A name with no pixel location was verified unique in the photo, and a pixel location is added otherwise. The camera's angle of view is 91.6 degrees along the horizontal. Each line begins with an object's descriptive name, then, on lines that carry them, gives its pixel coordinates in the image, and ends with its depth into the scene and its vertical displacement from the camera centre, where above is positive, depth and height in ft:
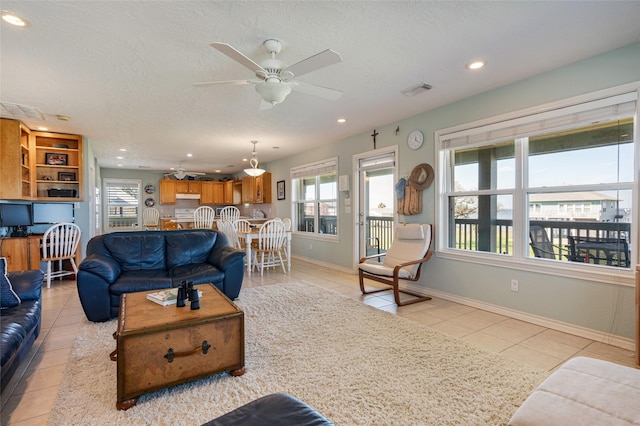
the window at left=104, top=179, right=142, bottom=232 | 32.01 +0.87
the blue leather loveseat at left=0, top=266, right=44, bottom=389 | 5.72 -2.38
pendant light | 21.10 +2.80
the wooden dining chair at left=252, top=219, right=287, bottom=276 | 17.51 -1.57
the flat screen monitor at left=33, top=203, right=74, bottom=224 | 16.44 +0.01
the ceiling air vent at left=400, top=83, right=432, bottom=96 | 10.93 +4.42
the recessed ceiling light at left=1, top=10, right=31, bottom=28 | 6.77 +4.33
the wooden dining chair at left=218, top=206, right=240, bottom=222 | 30.63 -0.02
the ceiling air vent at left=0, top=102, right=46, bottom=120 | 12.44 +4.31
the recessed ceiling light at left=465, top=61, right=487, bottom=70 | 9.23 +4.41
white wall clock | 14.08 +3.31
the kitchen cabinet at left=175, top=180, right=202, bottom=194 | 33.53 +2.81
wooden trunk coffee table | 5.90 -2.72
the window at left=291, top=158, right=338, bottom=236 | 20.59 +0.99
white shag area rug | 5.72 -3.70
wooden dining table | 17.29 -1.63
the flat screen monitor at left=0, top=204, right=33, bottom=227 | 14.96 -0.11
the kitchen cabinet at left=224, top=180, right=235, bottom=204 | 34.73 +2.25
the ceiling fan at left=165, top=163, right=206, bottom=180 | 29.86 +4.24
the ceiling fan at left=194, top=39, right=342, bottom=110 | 7.00 +3.44
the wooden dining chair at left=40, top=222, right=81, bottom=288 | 14.70 -1.61
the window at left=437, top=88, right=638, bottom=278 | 9.04 +0.81
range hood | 33.71 +1.74
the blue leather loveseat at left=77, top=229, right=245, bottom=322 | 10.01 -2.00
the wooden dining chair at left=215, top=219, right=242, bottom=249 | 19.12 -1.25
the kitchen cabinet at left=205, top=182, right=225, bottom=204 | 34.73 +2.14
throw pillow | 7.49 -1.95
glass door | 17.06 +0.28
